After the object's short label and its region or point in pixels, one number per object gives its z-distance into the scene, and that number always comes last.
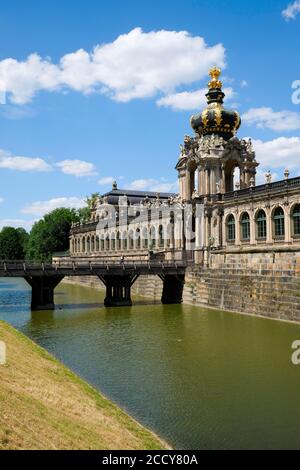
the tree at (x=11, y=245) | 136.96
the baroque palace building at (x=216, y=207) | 43.41
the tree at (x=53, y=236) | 120.50
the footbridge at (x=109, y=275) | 45.06
